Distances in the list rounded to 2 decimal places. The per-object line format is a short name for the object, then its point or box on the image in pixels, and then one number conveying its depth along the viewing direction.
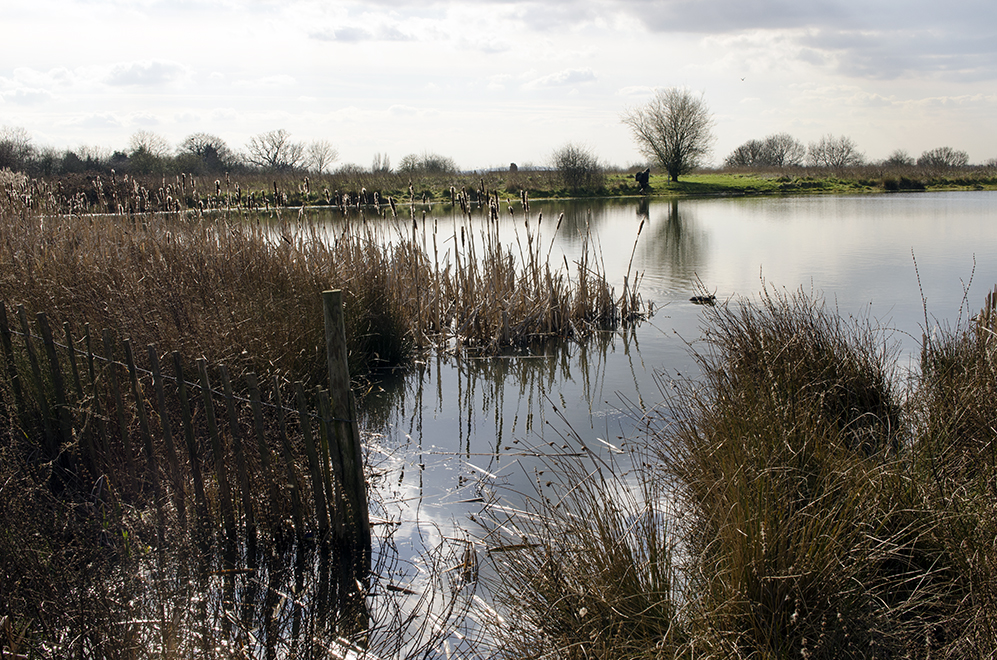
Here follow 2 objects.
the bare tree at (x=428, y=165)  39.38
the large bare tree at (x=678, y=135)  40.78
